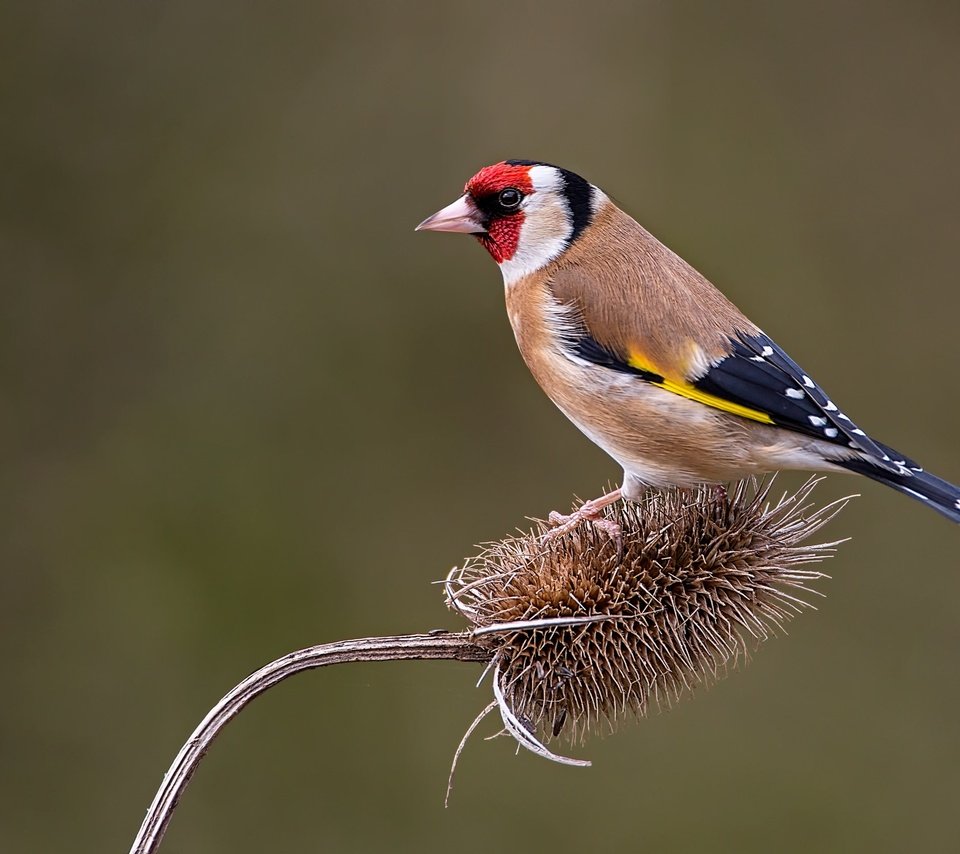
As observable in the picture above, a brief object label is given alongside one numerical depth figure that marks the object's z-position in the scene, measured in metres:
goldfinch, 6.32
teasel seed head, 6.10
